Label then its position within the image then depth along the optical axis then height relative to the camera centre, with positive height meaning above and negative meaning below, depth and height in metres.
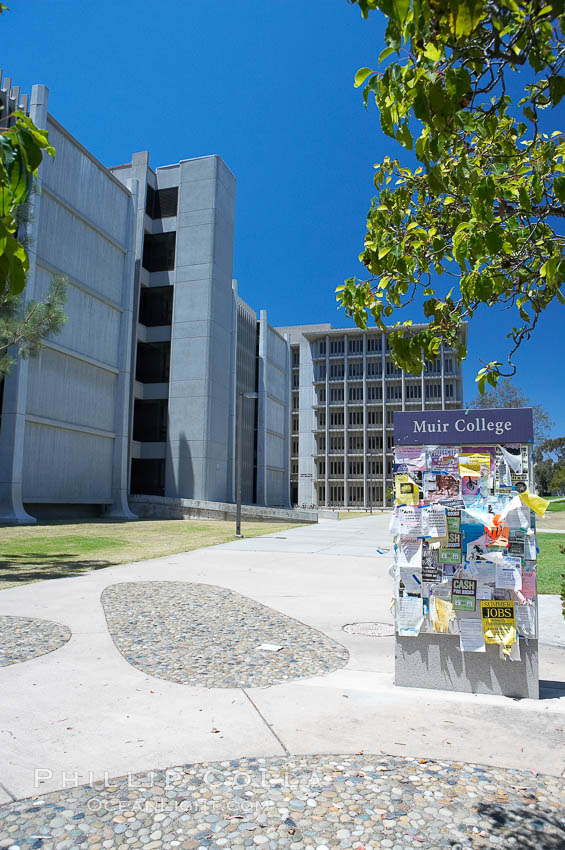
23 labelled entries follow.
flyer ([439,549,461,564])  4.92 -0.55
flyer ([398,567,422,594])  4.98 -0.76
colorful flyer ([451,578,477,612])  4.86 -0.85
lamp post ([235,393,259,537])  22.75 +0.40
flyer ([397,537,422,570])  5.01 -0.53
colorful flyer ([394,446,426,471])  5.14 +0.29
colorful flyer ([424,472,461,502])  5.04 +0.03
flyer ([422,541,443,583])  4.95 -0.63
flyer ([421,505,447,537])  4.96 -0.26
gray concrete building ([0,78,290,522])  30.23 +9.29
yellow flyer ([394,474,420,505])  5.09 +0.00
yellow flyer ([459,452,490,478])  5.03 +0.23
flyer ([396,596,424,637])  4.93 -1.06
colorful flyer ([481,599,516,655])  4.78 -1.06
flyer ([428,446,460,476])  5.09 +0.27
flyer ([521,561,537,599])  4.82 -0.75
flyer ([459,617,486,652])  4.85 -1.18
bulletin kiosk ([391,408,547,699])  4.84 -0.52
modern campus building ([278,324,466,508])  75.69 +10.83
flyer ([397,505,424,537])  5.04 -0.27
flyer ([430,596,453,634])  4.89 -1.03
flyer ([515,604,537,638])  4.77 -1.04
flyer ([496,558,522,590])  4.82 -0.67
